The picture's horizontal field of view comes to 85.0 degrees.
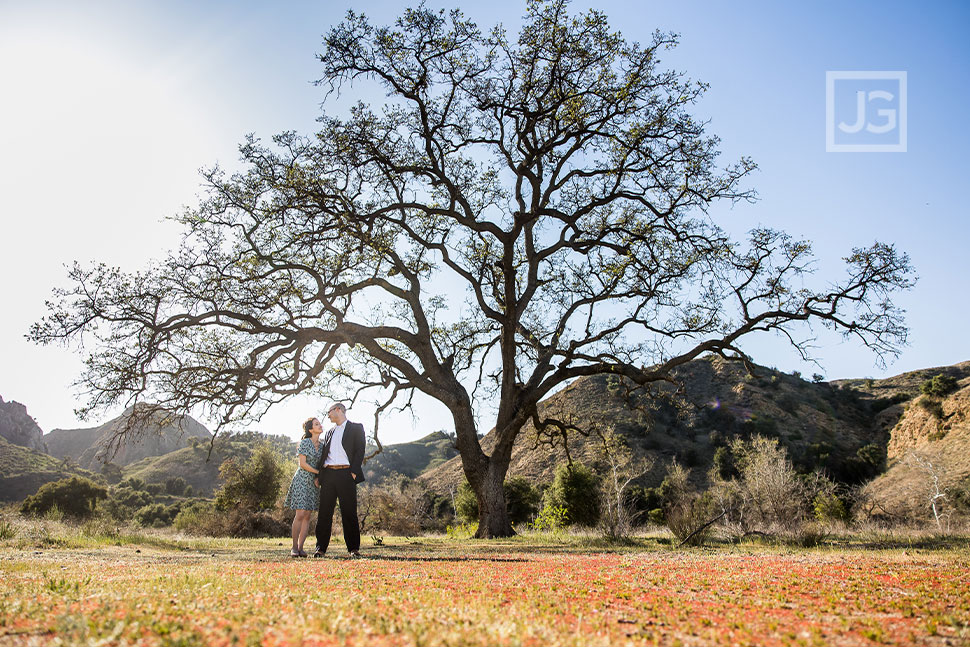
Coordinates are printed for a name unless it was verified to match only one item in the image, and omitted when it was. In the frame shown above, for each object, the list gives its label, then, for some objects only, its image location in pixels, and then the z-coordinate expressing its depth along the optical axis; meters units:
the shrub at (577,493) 24.50
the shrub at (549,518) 14.48
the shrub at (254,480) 21.33
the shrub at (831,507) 15.49
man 7.37
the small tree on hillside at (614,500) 11.76
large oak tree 12.09
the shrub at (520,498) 27.34
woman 7.40
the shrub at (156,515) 25.30
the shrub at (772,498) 10.53
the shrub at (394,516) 19.19
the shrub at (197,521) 17.94
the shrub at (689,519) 10.02
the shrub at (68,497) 23.03
